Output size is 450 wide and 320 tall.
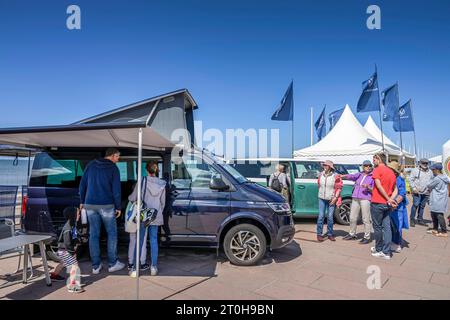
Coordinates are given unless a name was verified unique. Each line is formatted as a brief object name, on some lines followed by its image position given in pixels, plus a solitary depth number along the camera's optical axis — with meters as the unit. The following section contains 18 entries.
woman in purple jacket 6.48
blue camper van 4.96
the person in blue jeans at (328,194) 6.51
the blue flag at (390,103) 17.17
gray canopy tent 3.59
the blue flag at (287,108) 15.94
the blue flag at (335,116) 20.45
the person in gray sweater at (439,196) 7.25
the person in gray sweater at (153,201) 4.49
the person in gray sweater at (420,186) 8.39
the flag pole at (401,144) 17.70
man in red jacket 5.42
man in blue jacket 4.45
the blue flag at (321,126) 24.09
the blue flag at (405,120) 18.64
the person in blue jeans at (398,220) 6.22
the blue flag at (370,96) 15.83
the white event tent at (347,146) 15.01
